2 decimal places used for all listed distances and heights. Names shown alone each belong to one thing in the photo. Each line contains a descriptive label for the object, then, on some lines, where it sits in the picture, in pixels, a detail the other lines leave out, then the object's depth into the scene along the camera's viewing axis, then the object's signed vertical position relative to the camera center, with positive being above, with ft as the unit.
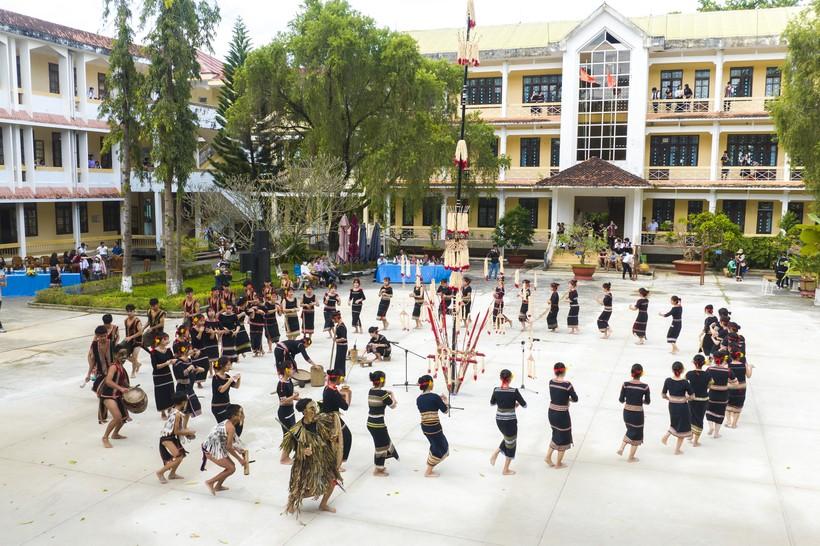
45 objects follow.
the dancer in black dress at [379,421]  33.01 -8.92
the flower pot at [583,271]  106.73 -7.00
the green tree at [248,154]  124.47 +11.47
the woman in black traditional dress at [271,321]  59.00 -8.03
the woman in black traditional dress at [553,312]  65.72 -8.14
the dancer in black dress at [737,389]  40.32 -8.93
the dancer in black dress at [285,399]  34.88 -8.37
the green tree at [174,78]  78.69 +15.17
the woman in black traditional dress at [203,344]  48.78 -8.33
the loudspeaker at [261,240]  65.67 -1.74
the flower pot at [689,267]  113.29 -6.75
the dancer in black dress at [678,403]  36.45 -8.80
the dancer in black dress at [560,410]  34.27 -8.72
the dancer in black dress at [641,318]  60.54 -7.86
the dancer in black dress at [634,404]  35.12 -8.60
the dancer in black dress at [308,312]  60.85 -7.59
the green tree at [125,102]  80.18 +12.82
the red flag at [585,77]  122.62 +23.89
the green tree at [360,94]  105.70 +18.52
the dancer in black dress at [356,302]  65.16 -7.06
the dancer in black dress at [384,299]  66.90 -7.02
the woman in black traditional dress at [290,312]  57.98 -7.13
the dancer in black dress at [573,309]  66.01 -7.76
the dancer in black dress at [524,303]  66.44 -7.24
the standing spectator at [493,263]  104.31 -5.94
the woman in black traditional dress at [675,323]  58.08 -7.87
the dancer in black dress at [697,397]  37.93 -8.86
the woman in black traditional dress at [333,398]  31.91 -7.61
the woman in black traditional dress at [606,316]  63.57 -8.05
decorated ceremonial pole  44.91 -0.59
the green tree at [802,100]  92.94 +15.51
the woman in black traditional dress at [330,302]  61.41 -6.74
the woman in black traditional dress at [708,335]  49.96 -7.67
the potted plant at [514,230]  120.47 -1.34
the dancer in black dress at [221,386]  35.09 -7.78
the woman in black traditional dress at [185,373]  39.88 -8.23
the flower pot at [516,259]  124.36 -6.22
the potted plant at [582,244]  107.14 -3.29
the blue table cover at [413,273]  100.22 -6.95
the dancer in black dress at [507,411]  33.53 -8.59
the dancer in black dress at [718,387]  38.42 -8.45
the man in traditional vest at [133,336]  49.98 -7.90
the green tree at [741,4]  166.81 +50.62
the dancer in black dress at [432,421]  33.37 -8.97
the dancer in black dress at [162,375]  39.60 -8.28
